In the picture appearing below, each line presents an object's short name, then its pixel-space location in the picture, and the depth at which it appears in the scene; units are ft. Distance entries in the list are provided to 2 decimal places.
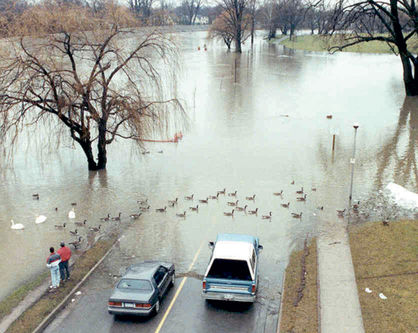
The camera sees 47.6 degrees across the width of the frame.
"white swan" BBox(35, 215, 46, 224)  65.83
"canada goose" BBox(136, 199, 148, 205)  70.45
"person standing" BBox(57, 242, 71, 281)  47.46
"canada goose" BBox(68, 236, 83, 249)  56.91
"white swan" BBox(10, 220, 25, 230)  63.87
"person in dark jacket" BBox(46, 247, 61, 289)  45.80
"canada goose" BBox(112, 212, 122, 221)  65.44
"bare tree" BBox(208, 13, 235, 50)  326.65
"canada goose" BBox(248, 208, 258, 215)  66.23
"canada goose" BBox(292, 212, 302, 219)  64.59
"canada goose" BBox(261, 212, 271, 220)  64.95
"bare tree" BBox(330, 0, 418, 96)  131.13
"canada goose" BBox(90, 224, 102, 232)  61.93
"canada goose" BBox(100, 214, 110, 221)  65.38
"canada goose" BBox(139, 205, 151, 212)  69.10
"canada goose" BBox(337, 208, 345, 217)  63.46
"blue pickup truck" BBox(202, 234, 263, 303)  42.29
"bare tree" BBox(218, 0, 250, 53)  300.30
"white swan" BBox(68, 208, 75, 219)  67.19
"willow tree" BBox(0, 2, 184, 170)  74.33
